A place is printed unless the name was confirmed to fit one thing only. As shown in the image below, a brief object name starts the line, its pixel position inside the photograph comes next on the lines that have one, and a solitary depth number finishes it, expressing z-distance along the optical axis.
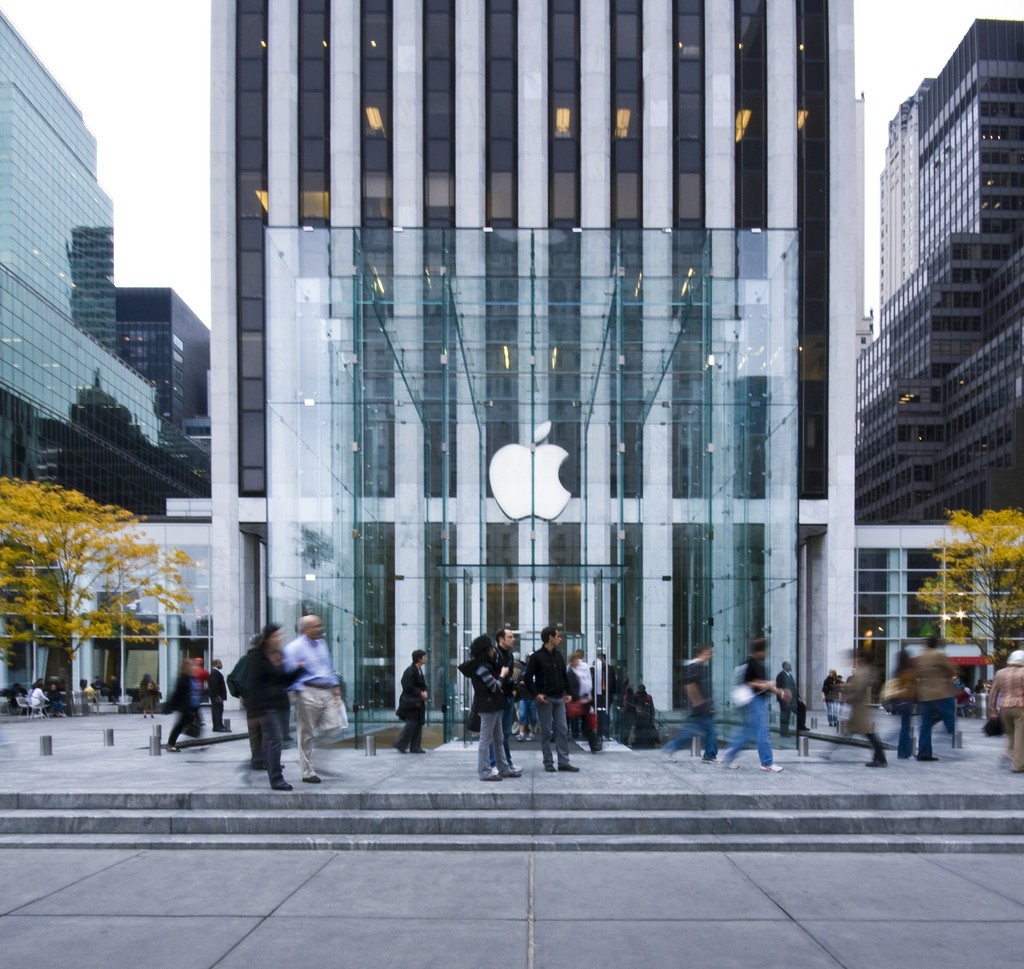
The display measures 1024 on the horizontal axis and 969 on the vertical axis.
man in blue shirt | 11.44
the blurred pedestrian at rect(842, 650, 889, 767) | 13.38
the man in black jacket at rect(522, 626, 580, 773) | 12.16
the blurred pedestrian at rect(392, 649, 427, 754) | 14.32
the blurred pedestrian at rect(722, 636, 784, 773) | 12.52
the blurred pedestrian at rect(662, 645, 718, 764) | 13.17
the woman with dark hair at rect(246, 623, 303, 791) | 10.84
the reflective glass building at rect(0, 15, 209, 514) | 69.00
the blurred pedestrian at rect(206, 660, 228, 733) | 21.55
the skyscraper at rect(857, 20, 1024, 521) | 94.06
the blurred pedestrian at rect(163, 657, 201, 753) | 15.60
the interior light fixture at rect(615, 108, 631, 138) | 39.25
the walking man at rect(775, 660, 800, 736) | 16.68
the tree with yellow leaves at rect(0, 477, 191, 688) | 34.50
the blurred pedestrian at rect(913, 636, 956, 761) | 13.73
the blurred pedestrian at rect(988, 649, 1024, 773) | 12.66
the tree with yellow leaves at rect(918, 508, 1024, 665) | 39.72
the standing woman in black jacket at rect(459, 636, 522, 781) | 11.39
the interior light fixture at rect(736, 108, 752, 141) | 39.19
